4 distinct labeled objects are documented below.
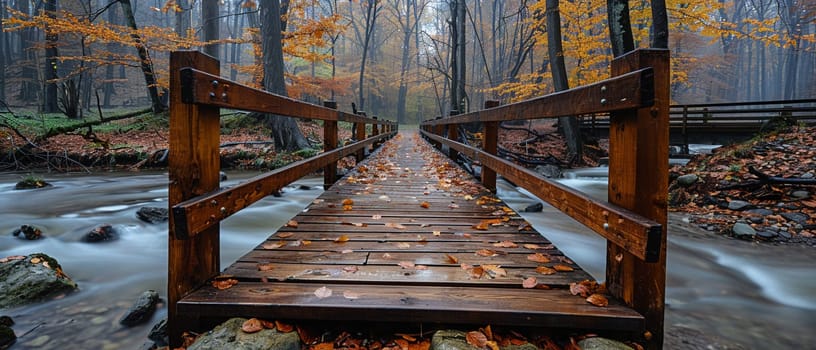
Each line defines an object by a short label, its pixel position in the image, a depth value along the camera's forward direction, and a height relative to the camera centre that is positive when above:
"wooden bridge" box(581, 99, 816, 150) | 14.38 +0.87
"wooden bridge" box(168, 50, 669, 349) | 1.53 -0.59
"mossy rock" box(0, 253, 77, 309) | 2.84 -0.99
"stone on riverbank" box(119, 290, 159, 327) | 2.66 -1.09
